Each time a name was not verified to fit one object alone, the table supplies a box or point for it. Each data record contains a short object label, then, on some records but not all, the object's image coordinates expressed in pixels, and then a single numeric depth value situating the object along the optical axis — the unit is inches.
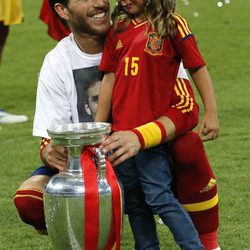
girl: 318.7
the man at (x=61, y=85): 342.0
